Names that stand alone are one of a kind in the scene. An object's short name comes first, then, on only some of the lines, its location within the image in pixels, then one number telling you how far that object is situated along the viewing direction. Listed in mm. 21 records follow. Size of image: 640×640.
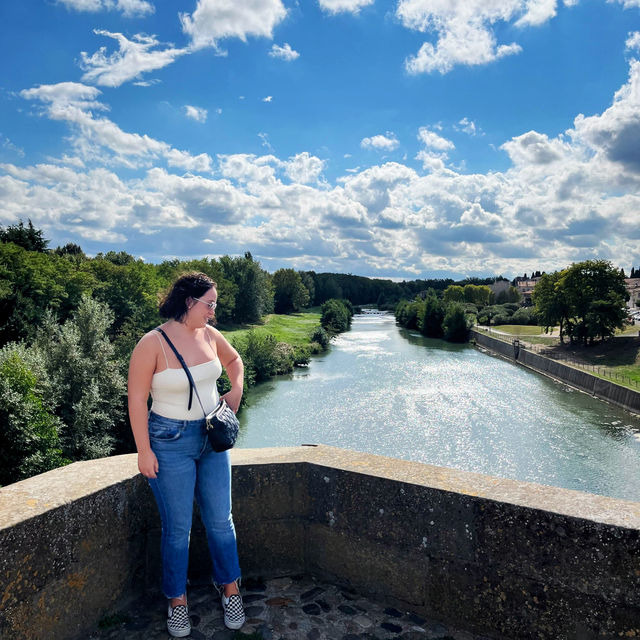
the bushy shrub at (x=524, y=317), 84062
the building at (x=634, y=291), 103719
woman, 3242
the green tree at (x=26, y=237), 43062
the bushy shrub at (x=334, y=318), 89188
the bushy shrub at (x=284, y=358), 48403
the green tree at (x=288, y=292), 113812
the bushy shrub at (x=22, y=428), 17672
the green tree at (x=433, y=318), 80312
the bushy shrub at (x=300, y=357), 52250
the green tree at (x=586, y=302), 50219
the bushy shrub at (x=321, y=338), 65500
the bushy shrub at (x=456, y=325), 73438
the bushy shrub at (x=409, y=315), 92469
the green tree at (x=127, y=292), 46250
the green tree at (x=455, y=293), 133875
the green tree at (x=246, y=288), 78375
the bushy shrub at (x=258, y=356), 45262
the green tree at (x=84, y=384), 22281
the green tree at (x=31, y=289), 30344
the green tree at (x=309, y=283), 140250
